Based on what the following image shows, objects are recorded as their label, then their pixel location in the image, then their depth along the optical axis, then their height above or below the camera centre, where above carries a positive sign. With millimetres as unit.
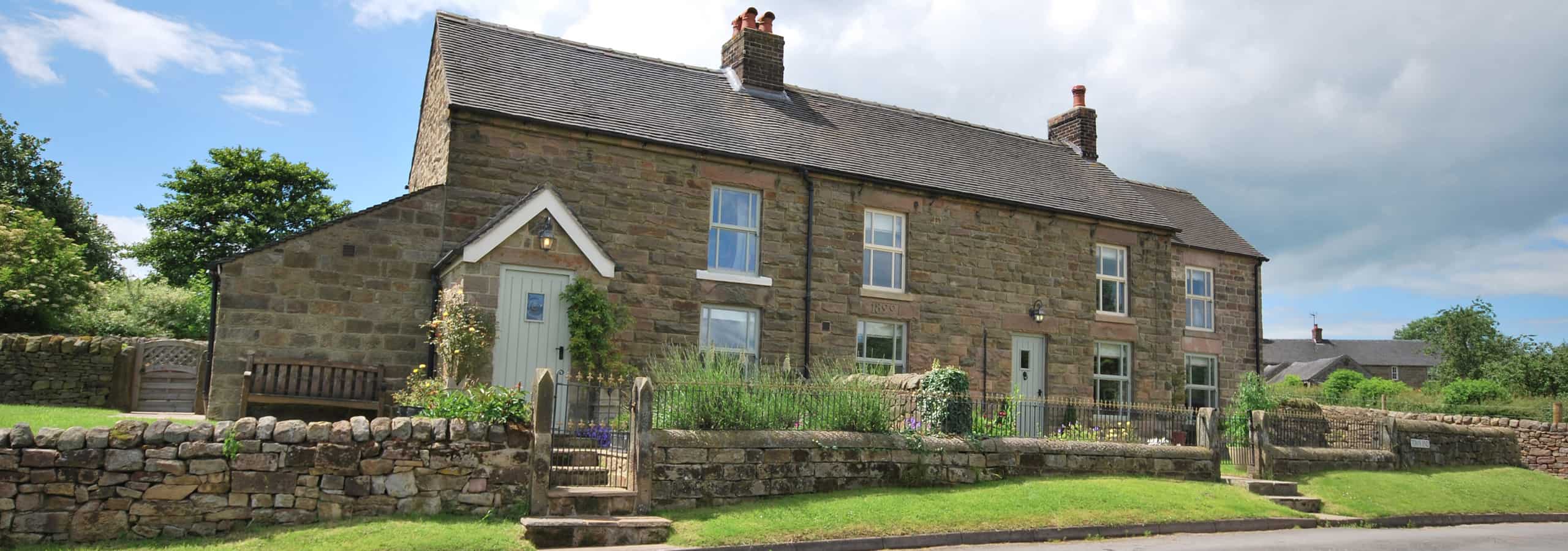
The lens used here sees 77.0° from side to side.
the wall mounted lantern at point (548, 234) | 13516 +1849
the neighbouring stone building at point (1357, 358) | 71750 +3474
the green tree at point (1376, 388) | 44888 +844
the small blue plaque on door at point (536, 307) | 13828 +875
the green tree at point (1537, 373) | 39688 +1613
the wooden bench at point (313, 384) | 12992 -321
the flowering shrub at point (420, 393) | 11891 -352
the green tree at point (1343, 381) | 51762 +1288
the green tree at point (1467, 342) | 64938 +4526
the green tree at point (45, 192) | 33531 +5380
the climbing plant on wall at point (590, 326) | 13938 +649
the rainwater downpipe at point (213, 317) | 13984 +566
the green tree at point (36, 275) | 19844 +1551
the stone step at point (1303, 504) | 14578 -1509
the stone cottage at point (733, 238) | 13930 +2451
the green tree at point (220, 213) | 36781 +5396
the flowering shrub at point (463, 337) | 12977 +401
